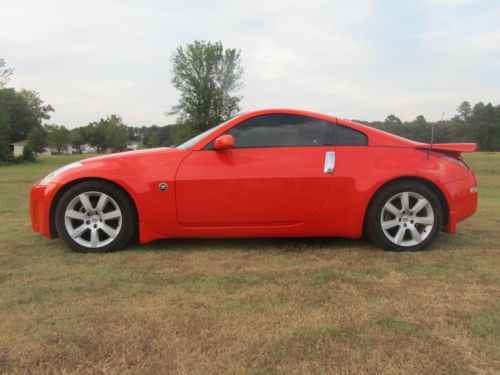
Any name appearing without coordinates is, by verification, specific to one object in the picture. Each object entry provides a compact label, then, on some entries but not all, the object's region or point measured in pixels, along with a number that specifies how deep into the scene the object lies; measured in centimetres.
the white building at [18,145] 7881
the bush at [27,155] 3938
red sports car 349
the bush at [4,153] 3541
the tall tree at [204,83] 5119
